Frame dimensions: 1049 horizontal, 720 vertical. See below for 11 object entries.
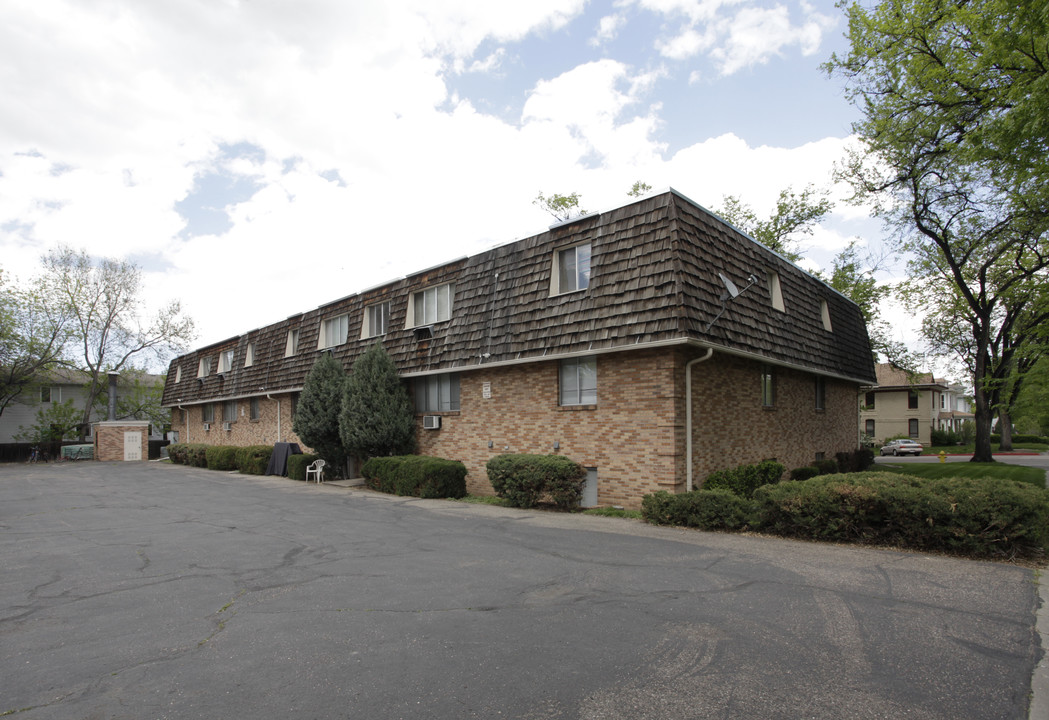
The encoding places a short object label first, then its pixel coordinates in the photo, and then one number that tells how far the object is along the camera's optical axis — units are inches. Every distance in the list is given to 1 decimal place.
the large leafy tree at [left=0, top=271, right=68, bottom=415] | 1390.3
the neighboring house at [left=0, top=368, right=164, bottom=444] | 1633.9
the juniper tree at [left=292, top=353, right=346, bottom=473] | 701.9
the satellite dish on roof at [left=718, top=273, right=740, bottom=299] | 456.8
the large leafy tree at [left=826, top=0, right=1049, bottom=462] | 409.4
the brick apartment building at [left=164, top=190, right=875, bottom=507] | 425.4
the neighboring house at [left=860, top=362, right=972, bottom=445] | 1950.1
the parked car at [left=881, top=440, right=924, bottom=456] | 1640.0
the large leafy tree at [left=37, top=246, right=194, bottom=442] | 1505.9
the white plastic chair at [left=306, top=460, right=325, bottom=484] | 745.6
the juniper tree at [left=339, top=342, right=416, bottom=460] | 634.2
